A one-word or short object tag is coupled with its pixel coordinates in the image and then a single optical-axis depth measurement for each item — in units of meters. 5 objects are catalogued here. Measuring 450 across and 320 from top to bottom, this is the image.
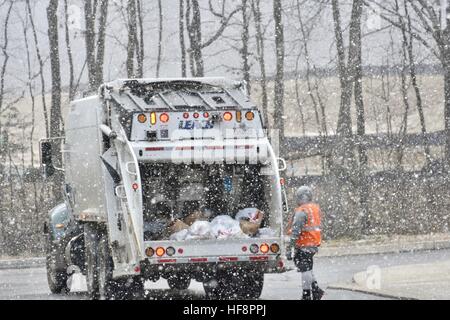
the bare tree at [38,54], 34.12
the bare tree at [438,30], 29.33
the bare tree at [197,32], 31.47
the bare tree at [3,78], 26.75
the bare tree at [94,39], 31.22
